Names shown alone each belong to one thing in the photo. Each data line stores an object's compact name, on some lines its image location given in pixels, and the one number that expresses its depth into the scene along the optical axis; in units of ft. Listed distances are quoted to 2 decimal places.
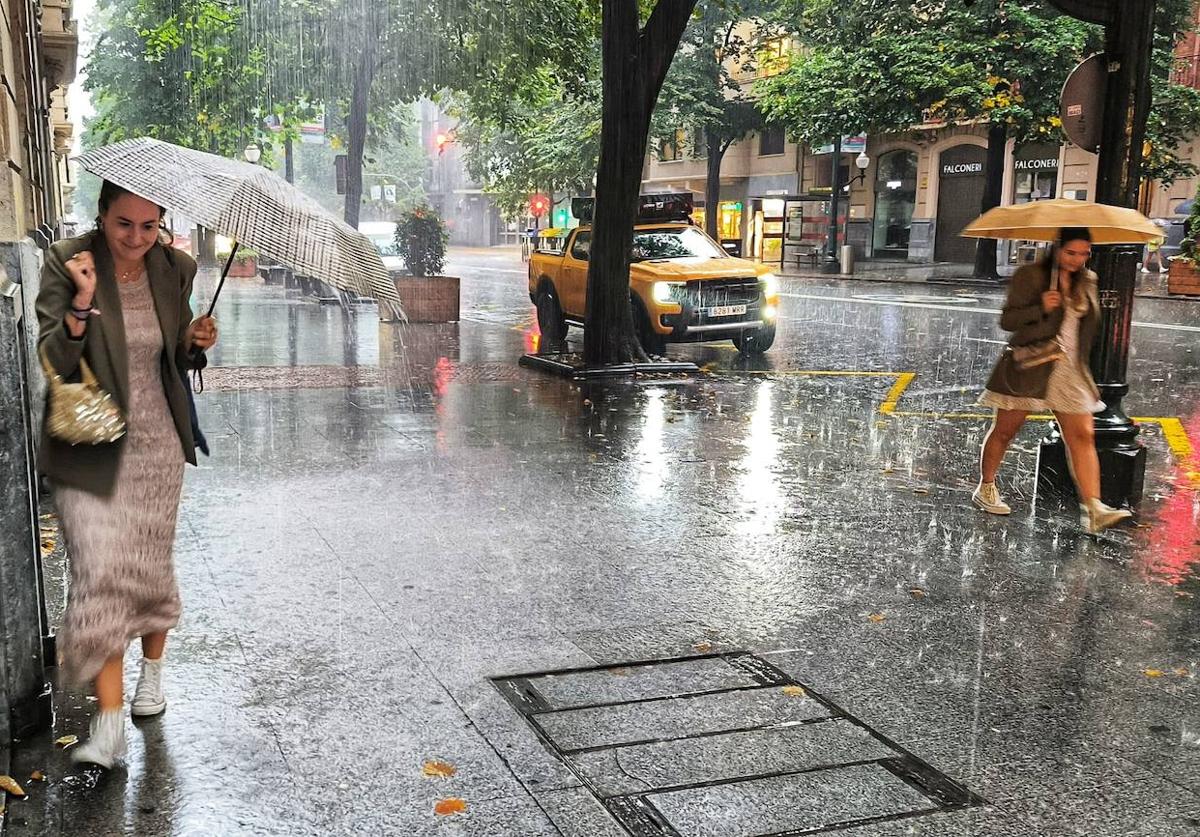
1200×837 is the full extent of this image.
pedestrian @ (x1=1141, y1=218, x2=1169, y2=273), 110.32
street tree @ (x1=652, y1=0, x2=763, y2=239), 138.62
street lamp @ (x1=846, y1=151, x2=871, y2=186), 138.51
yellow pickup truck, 50.65
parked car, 142.51
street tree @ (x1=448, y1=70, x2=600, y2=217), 138.21
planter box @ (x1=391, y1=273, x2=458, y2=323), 66.18
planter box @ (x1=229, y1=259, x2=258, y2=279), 120.13
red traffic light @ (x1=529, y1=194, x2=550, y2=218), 193.47
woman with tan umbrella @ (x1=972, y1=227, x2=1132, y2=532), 21.88
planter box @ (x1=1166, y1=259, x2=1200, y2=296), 83.61
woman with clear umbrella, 11.78
